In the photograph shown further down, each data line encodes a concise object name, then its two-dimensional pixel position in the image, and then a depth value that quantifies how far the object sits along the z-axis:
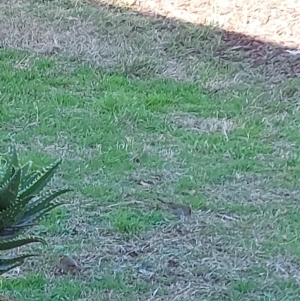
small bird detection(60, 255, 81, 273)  3.43
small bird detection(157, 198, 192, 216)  3.99
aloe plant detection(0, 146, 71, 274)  2.12
